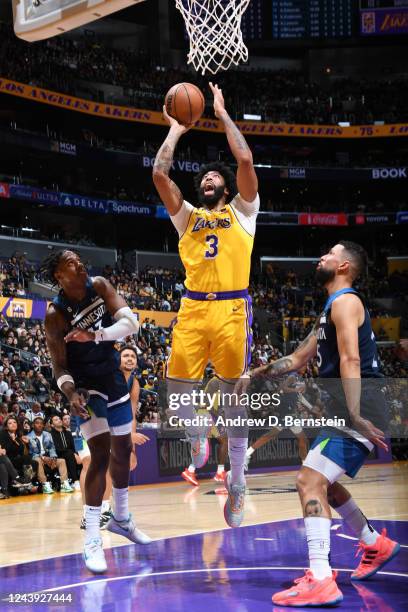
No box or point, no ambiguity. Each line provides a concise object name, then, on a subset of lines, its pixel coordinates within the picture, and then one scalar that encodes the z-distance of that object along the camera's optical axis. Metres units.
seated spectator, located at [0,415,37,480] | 12.55
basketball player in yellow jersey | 6.63
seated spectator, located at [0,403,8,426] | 13.18
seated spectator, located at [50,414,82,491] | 13.55
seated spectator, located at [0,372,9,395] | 15.61
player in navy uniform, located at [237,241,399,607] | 5.03
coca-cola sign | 38.00
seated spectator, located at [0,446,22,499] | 12.07
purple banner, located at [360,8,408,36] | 37.66
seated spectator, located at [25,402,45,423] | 14.50
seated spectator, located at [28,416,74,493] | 13.05
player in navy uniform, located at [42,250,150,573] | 6.08
